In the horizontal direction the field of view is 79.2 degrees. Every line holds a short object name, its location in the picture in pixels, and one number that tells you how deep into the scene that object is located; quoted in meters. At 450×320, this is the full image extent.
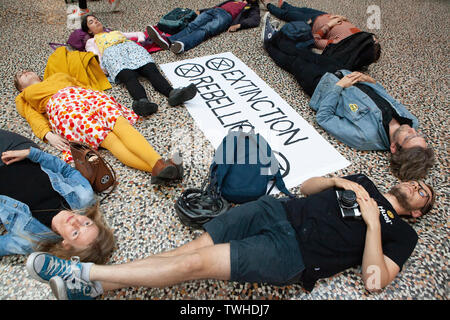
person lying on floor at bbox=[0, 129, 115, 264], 1.21
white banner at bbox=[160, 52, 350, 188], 1.83
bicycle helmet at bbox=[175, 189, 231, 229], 1.42
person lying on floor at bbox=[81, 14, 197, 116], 2.13
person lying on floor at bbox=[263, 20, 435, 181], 1.68
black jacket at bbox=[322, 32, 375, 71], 2.43
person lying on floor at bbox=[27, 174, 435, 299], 1.09
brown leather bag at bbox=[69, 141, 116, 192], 1.48
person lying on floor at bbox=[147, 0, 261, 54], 2.83
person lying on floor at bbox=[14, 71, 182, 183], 1.69
